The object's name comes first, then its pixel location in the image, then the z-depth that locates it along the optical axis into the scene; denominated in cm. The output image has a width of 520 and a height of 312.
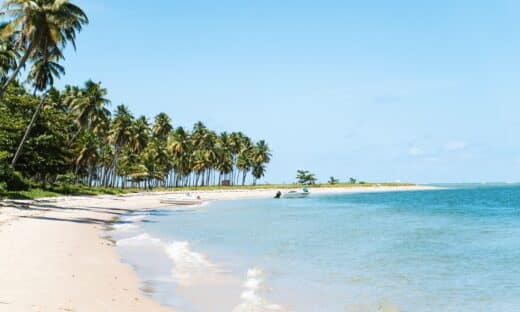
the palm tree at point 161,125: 12392
